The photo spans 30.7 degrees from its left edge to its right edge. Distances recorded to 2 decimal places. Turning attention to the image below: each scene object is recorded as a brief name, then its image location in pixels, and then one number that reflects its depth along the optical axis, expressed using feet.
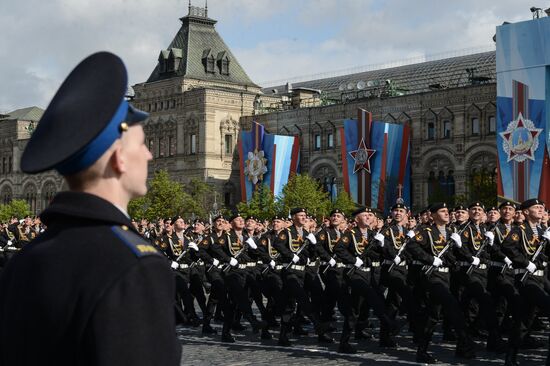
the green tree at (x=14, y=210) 249.55
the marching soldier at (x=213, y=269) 56.95
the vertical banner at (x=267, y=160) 198.80
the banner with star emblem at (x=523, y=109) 147.13
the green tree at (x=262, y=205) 182.91
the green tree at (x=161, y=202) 198.59
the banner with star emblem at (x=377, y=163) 178.70
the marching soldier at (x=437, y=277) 42.50
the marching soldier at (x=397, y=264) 47.93
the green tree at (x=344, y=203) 173.99
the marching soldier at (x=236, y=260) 54.97
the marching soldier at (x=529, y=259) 39.88
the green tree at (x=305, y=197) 175.63
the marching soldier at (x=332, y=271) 50.39
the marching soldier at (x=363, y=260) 47.75
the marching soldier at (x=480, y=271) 45.55
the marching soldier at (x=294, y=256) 51.93
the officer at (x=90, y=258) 7.94
